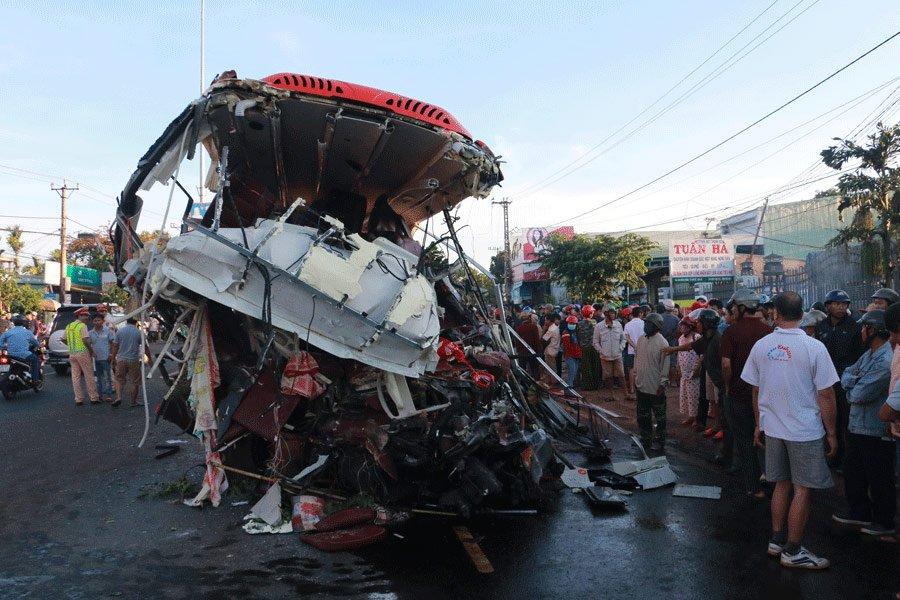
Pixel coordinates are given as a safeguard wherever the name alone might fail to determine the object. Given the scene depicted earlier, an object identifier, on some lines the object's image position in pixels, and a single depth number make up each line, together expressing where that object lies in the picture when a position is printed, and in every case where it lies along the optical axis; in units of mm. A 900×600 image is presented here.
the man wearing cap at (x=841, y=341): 6078
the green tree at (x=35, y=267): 47625
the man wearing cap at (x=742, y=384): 5512
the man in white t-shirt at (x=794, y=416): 3988
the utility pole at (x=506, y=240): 43119
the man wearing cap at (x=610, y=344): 11422
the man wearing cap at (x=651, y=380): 7359
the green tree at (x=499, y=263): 56900
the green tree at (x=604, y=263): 27188
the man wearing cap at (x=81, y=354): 11328
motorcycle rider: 12883
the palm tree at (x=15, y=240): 44719
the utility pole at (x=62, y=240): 35469
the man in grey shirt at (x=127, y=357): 11195
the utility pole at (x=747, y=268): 24834
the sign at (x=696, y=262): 24000
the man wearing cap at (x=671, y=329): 11429
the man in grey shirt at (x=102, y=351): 11500
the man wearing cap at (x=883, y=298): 5770
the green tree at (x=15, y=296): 31688
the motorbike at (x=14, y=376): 12688
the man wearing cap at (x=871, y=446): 4496
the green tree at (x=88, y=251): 48381
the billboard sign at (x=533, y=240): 46125
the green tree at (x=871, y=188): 15156
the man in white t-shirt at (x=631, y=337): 11078
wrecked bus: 4965
